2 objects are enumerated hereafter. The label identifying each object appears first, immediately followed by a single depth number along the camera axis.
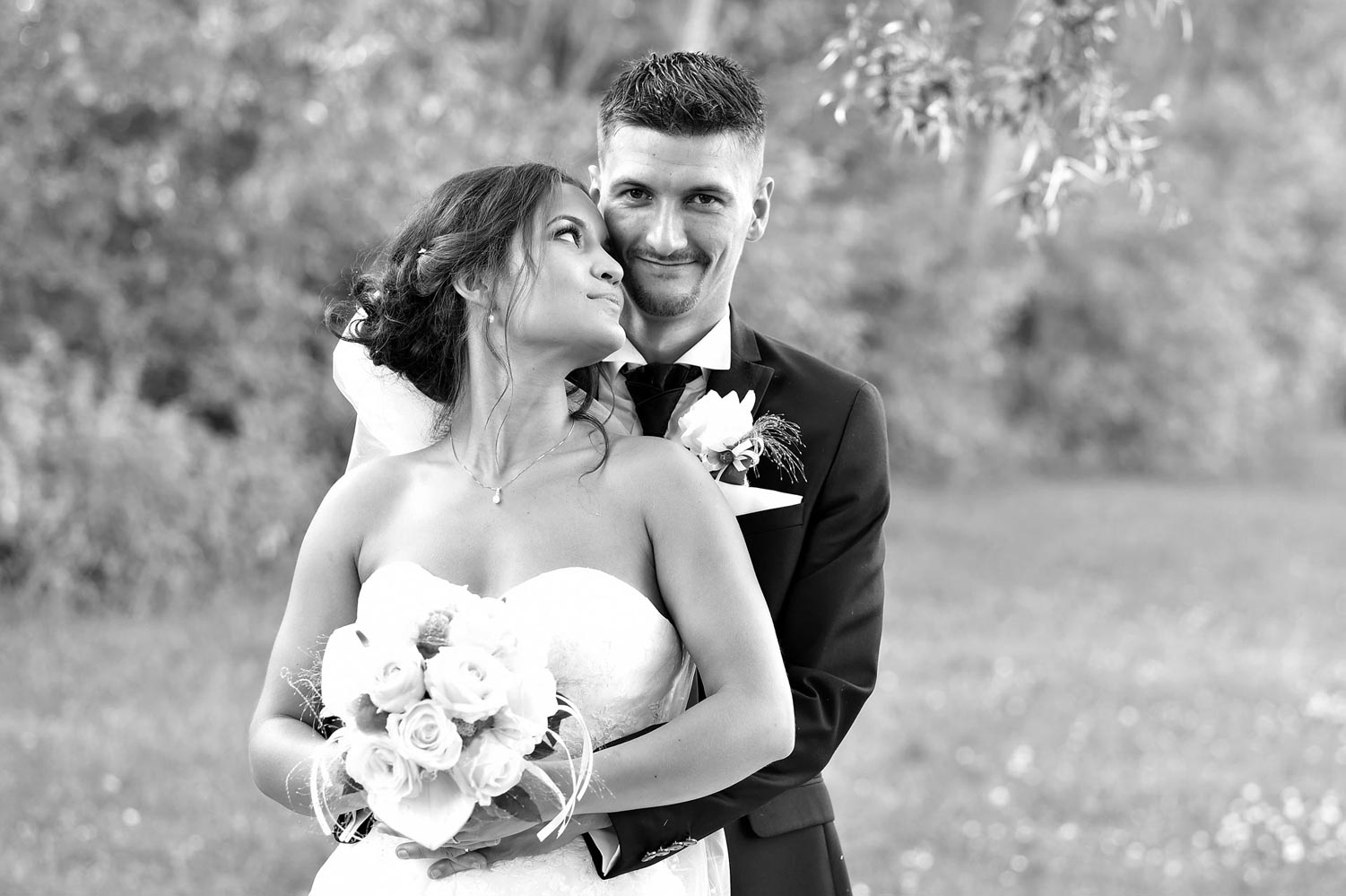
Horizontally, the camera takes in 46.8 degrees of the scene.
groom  2.92
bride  2.58
